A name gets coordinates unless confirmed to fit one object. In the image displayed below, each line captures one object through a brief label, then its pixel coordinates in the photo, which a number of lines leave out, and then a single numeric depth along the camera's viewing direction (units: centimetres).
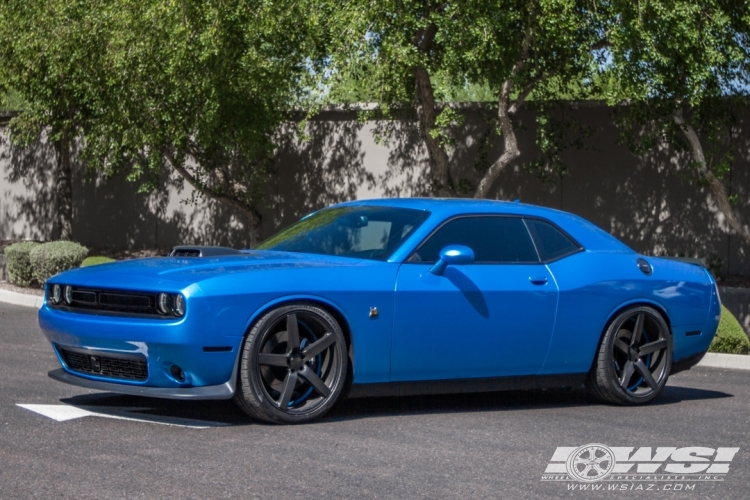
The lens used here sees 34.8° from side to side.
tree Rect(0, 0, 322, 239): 1544
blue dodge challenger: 692
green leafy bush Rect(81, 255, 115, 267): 1659
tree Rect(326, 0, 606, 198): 1387
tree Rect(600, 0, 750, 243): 1349
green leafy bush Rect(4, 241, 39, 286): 1811
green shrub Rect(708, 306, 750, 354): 1225
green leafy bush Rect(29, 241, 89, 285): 1762
